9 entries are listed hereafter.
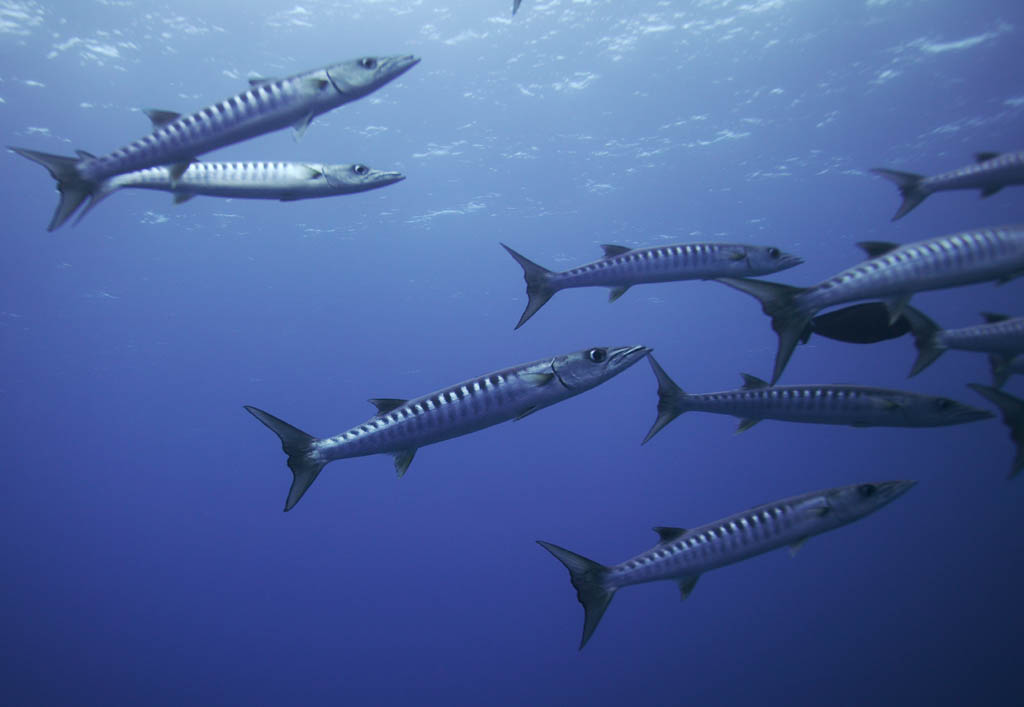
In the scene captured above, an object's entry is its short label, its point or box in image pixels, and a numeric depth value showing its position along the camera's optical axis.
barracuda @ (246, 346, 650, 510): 4.20
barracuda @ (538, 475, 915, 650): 4.76
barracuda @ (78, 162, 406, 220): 5.05
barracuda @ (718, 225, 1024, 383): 4.38
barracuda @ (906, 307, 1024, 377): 5.13
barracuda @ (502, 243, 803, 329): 6.08
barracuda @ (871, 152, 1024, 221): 5.84
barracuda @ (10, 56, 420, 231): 4.19
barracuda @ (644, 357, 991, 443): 4.88
